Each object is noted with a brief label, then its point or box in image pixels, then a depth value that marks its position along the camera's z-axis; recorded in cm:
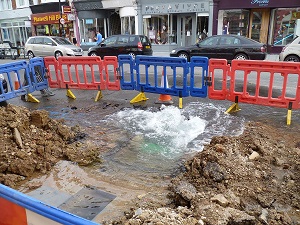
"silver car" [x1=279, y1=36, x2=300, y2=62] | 1395
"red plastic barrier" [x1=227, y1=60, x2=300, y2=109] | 645
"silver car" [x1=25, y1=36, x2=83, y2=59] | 2128
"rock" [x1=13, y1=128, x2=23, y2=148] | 494
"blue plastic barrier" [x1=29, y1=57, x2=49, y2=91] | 915
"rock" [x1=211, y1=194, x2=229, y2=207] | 344
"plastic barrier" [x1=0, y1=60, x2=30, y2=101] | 816
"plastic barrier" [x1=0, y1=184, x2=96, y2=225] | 191
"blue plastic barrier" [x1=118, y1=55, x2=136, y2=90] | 848
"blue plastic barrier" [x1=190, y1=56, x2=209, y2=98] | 737
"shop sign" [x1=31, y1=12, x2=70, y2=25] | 3002
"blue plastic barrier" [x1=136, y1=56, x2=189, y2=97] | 769
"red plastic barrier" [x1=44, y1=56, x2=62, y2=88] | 948
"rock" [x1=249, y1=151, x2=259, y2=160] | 460
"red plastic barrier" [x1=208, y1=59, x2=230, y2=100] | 720
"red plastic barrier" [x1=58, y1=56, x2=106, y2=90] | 892
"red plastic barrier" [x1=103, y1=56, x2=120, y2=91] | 875
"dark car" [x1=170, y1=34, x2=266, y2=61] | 1478
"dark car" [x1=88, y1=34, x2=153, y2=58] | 1819
